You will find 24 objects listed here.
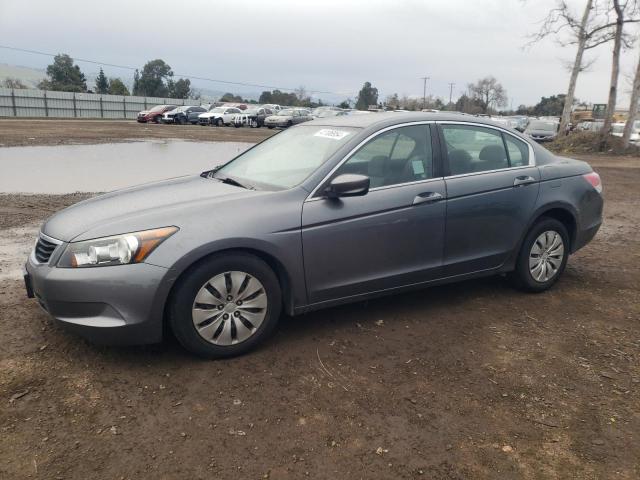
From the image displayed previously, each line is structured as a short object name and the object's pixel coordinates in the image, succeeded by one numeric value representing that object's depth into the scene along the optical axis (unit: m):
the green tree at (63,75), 69.94
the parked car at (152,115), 42.12
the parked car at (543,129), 29.86
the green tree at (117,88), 72.25
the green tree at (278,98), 101.00
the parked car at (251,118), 42.03
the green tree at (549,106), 91.31
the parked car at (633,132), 26.25
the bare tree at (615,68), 24.19
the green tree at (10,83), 68.25
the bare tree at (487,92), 93.56
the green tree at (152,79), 82.50
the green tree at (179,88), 84.89
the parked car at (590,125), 30.34
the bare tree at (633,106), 22.92
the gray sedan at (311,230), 3.40
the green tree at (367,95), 104.75
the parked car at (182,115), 42.44
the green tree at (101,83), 75.12
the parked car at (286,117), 39.59
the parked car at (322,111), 40.43
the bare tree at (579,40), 25.83
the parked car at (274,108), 44.60
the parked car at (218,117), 42.03
